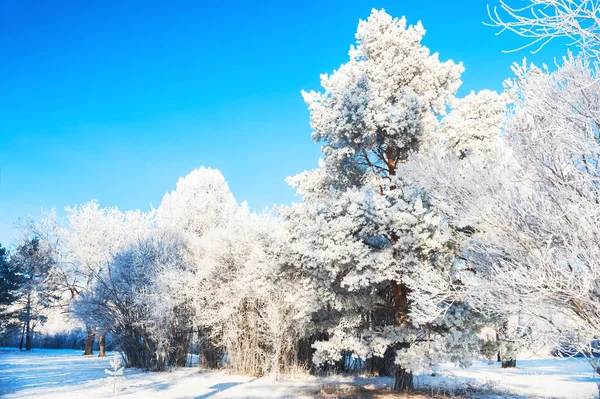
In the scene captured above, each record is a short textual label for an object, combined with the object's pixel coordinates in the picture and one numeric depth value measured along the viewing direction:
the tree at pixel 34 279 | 25.34
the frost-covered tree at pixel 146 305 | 15.26
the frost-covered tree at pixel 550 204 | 5.16
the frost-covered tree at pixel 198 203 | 28.06
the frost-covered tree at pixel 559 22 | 2.80
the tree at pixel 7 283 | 24.55
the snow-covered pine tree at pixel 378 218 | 8.16
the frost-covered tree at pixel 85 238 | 23.80
